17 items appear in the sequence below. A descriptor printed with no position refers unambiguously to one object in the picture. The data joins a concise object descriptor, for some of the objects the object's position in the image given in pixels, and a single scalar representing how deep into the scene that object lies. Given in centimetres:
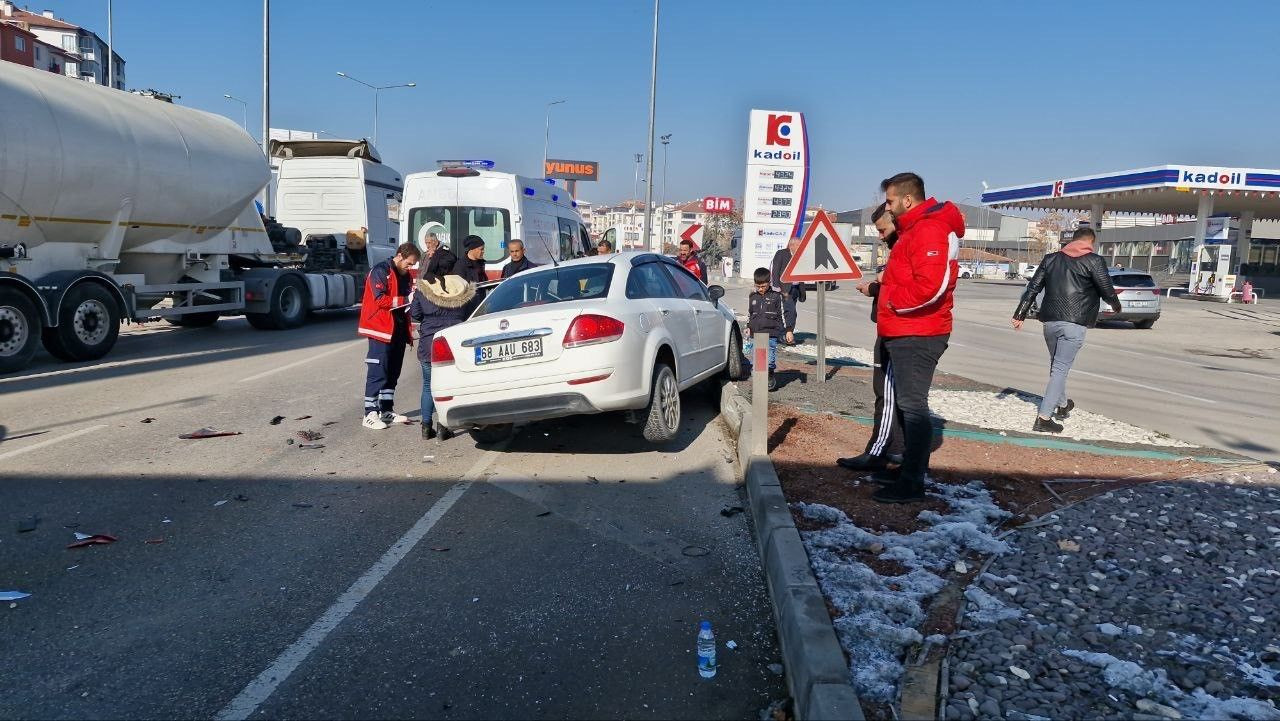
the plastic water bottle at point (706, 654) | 348
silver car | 2195
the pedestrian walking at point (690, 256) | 1457
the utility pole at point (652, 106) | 3112
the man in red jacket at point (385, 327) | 796
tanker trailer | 1066
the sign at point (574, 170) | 9396
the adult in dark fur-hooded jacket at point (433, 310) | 765
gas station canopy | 3656
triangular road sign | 944
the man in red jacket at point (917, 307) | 526
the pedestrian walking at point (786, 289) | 1222
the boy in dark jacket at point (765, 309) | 991
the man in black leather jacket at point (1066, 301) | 775
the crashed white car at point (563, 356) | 645
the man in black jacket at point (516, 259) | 1104
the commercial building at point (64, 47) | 7534
